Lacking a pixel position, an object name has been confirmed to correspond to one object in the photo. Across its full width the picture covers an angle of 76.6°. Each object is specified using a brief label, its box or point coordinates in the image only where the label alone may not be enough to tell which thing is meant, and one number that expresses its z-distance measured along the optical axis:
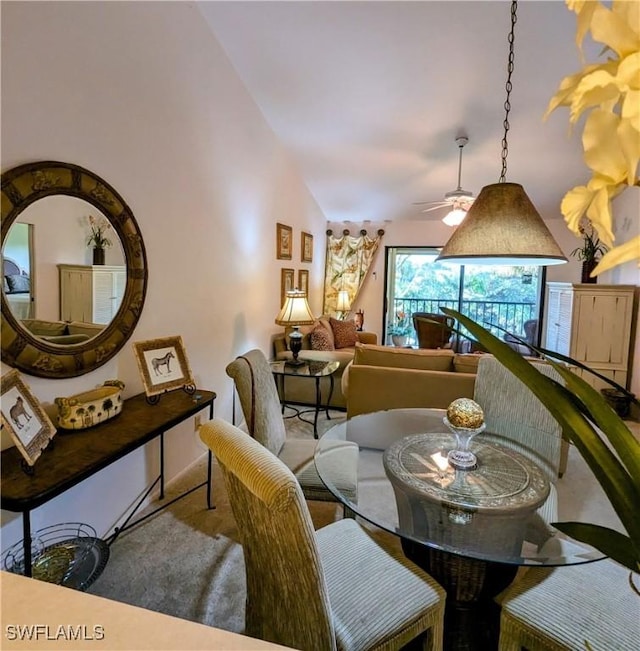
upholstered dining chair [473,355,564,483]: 2.01
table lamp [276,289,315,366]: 3.76
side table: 3.54
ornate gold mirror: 1.60
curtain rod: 6.29
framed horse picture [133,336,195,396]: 2.17
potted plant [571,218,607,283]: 4.76
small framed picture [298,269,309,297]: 5.18
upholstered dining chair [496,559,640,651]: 1.07
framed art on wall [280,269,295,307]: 4.55
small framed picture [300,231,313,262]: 5.22
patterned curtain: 6.27
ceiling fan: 3.83
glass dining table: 1.34
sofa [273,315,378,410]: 4.08
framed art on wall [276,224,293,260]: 4.36
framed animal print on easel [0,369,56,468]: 1.41
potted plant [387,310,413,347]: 6.53
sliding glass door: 6.17
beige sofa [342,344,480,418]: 2.86
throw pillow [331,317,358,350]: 5.23
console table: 1.32
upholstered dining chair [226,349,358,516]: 1.95
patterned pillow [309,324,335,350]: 4.56
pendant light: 1.58
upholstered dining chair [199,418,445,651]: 0.90
